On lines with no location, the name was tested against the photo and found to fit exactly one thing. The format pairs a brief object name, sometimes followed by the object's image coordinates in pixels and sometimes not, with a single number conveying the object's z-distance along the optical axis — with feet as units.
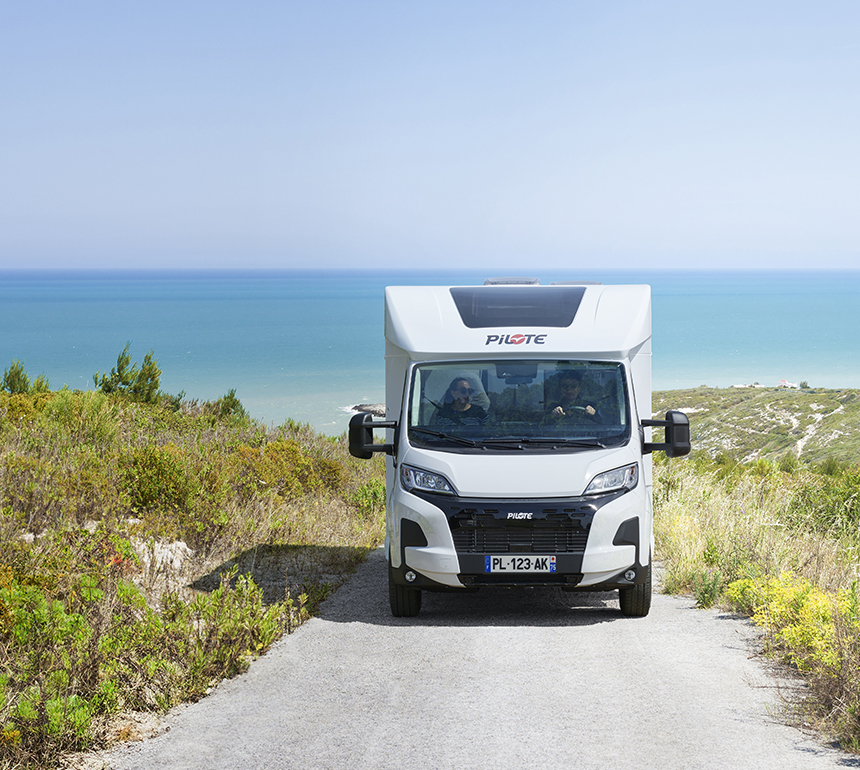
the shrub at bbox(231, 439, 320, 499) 41.73
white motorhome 25.22
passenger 27.25
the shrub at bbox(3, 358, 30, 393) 67.82
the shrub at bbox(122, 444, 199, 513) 35.45
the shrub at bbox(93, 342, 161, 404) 71.36
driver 27.17
